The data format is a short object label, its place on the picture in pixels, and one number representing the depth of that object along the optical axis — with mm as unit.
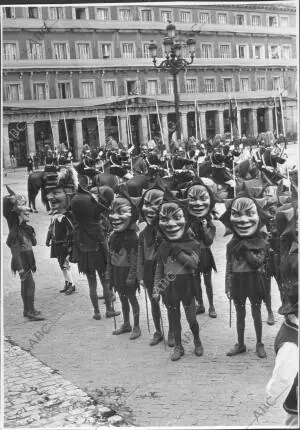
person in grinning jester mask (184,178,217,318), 6863
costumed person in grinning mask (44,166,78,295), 8141
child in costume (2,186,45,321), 7301
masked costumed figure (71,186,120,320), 7414
